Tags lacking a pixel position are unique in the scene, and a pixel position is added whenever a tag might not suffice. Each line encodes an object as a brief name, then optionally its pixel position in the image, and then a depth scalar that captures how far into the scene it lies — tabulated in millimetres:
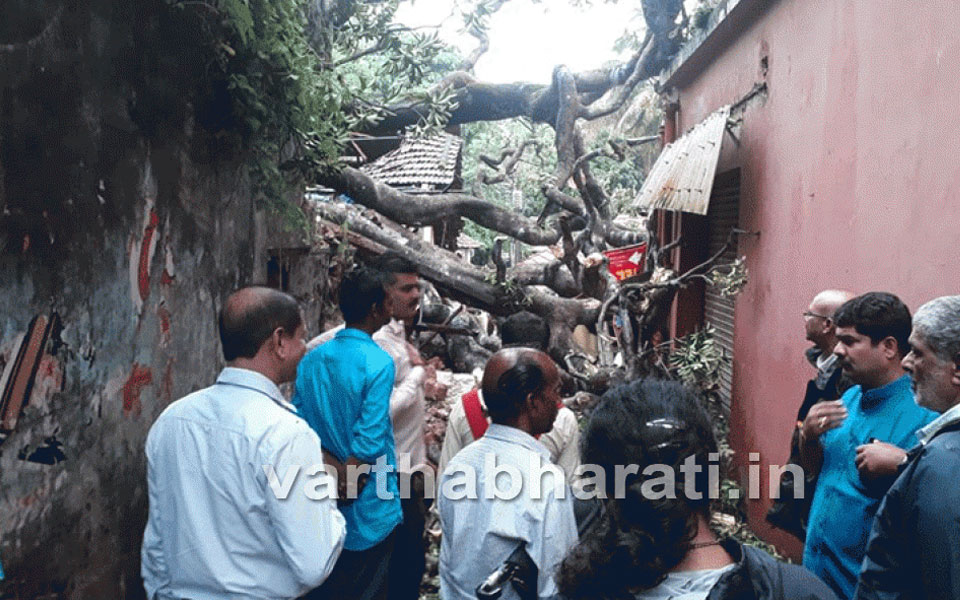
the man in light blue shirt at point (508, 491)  2355
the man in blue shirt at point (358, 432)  3307
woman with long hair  1544
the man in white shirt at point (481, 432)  3406
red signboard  10172
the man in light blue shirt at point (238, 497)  2354
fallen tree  8297
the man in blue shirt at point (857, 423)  2783
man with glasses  3386
